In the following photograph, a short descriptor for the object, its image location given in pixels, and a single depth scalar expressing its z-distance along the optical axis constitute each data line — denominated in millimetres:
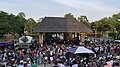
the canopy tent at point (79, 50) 8374
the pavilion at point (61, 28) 18249
